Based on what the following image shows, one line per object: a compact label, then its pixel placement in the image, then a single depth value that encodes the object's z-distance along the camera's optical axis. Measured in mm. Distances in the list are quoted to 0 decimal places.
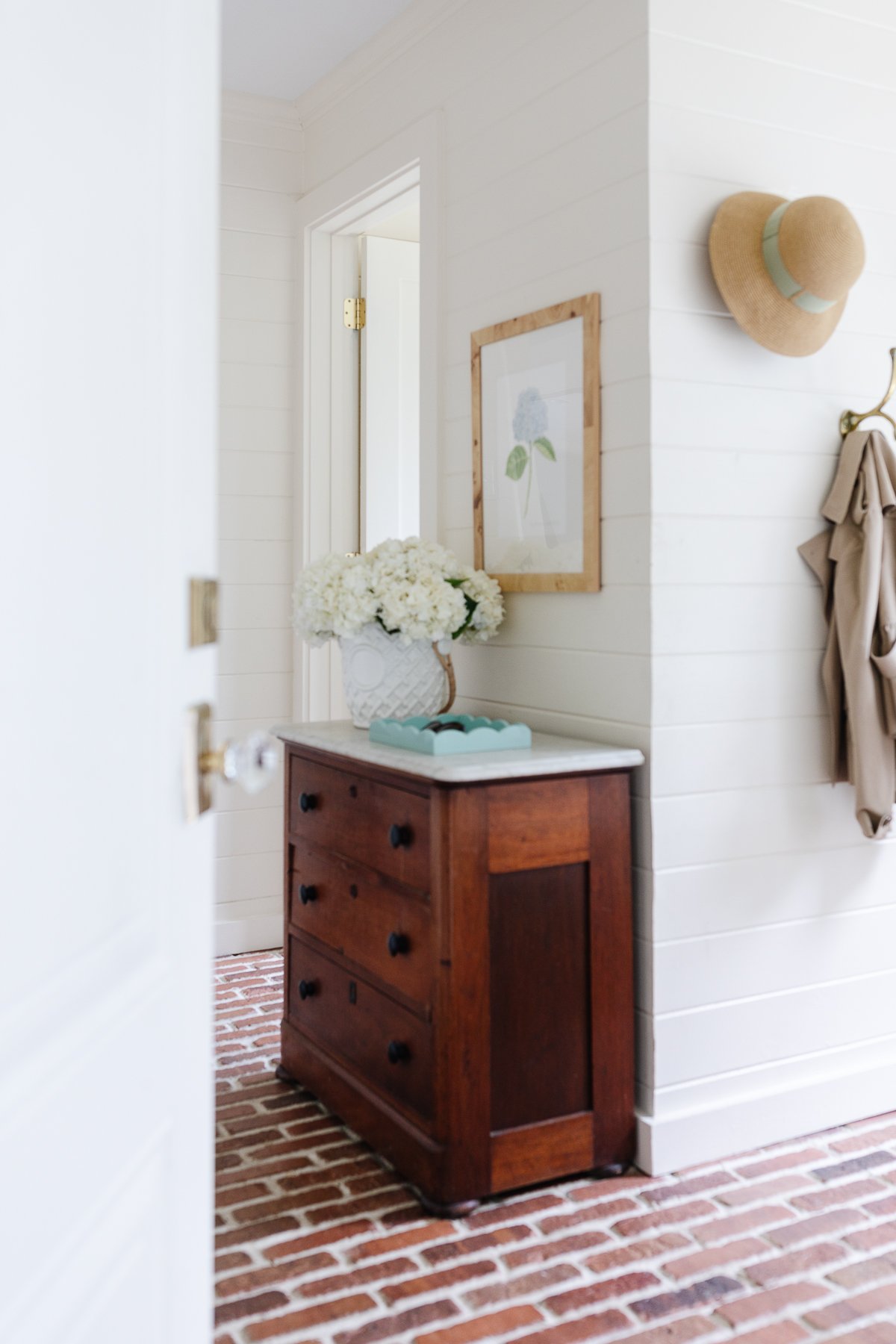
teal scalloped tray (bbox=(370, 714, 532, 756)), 2369
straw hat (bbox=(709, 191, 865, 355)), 2332
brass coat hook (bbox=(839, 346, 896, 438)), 2605
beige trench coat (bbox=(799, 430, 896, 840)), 2459
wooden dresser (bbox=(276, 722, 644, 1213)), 2227
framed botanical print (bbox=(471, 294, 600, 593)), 2545
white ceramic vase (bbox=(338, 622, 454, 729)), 2715
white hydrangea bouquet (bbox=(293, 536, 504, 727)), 2605
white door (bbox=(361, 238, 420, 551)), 4004
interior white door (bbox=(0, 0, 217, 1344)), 653
